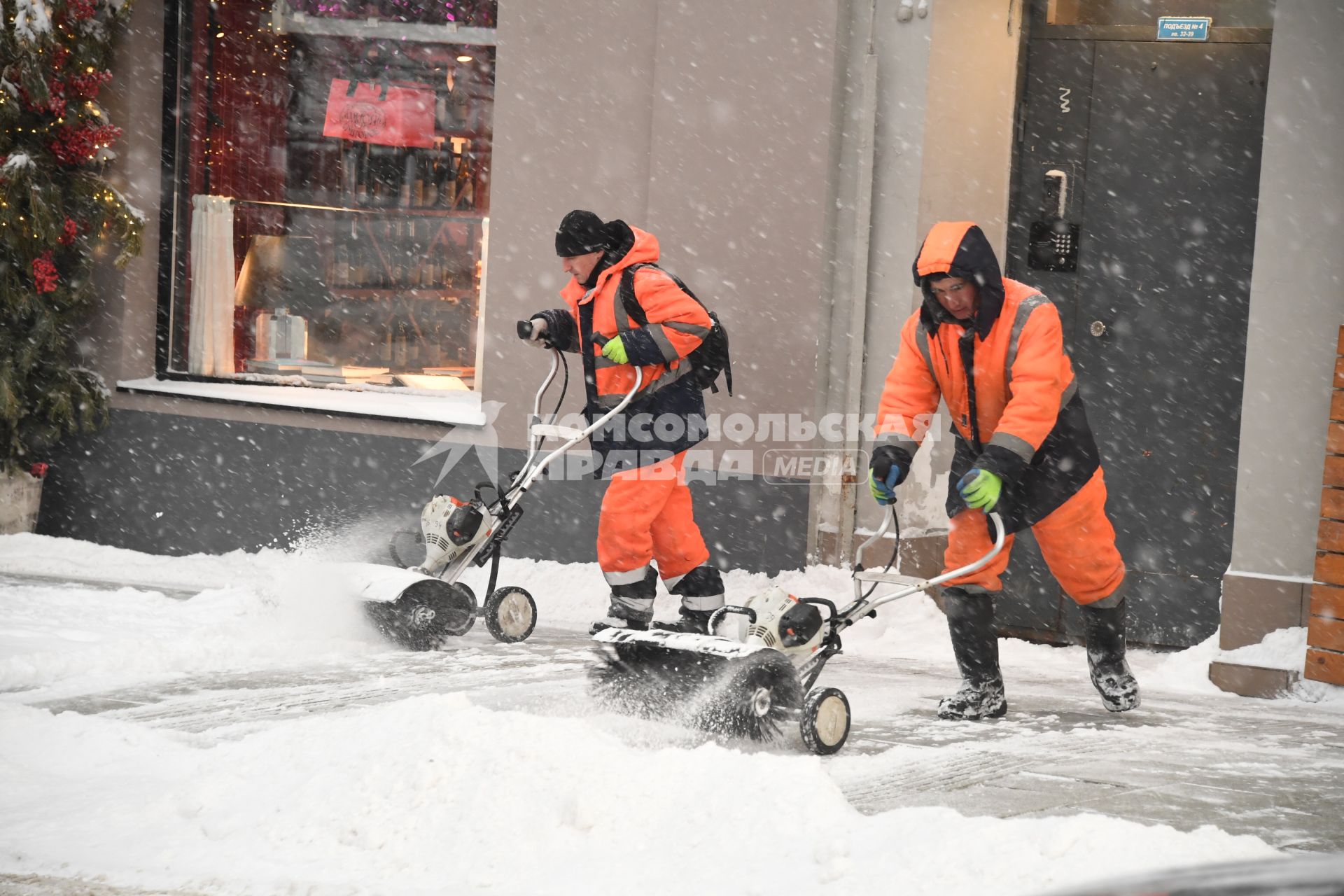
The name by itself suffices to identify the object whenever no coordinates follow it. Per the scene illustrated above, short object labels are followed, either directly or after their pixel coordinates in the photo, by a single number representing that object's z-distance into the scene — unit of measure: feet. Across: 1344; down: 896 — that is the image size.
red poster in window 55.77
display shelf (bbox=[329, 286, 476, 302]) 55.88
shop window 55.42
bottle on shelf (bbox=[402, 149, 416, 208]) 56.13
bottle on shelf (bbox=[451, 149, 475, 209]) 55.36
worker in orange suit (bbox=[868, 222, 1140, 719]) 30.71
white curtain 58.34
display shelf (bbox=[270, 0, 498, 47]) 54.34
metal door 44.62
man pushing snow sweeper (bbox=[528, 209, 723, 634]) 37.55
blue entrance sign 44.60
